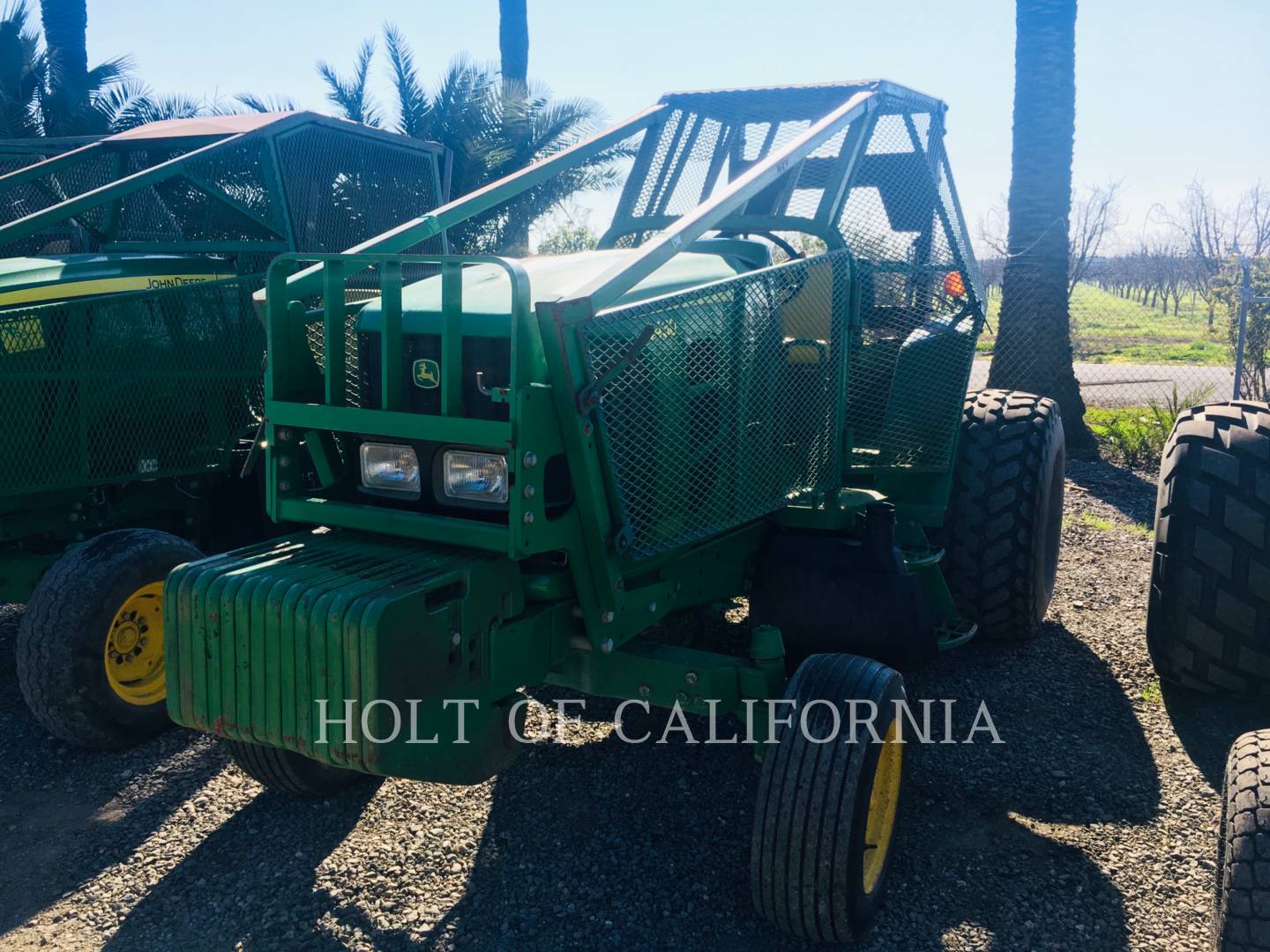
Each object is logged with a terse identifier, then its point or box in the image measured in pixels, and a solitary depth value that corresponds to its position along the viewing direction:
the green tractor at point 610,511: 2.82
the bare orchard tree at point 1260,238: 18.52
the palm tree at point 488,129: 12.99
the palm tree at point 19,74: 13.42
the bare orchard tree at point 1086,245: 19.91
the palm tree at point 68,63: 13.59
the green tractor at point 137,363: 4.35
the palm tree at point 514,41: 13.84
